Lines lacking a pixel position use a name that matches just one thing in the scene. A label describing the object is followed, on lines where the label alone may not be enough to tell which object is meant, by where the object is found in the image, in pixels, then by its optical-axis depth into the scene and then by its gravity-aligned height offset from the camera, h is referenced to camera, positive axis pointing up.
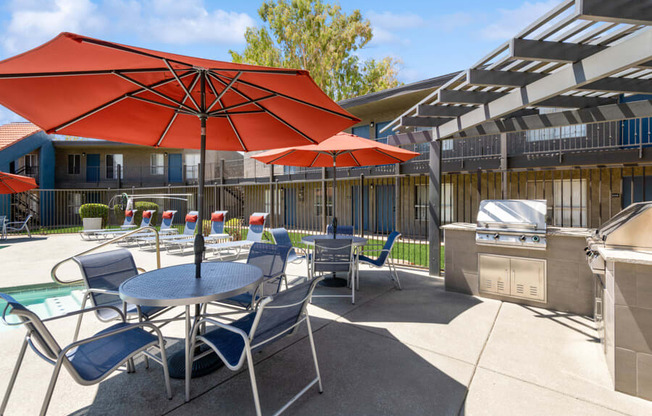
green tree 18.75 +10.15
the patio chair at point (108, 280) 2.91 -0.70
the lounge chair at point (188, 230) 10.42 -0.71
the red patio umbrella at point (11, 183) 9.06 +0.74
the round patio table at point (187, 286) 2.18 -0.60
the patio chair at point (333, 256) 4.58 -0.69
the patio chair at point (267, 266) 3.44 -0.66
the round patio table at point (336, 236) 4.89 -0.55
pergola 2.51 +1.44
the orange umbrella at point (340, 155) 5.04 +1.00
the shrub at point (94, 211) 15.18 -0.12
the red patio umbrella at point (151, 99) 2.05 +0.98
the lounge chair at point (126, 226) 12.71 -0.74
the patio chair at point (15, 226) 12.75 -0.89
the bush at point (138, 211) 16.34 -0.13
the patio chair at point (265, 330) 2.00 -0.87
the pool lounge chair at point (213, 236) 9.09 -0.80
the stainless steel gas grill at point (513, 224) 4.21 -0.21
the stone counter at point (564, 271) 3.98 -0.79
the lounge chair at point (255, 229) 8.44 -0.55
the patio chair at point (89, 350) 1.78 -0.93
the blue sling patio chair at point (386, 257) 5.11 -0.79
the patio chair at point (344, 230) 6.37 -0.44
